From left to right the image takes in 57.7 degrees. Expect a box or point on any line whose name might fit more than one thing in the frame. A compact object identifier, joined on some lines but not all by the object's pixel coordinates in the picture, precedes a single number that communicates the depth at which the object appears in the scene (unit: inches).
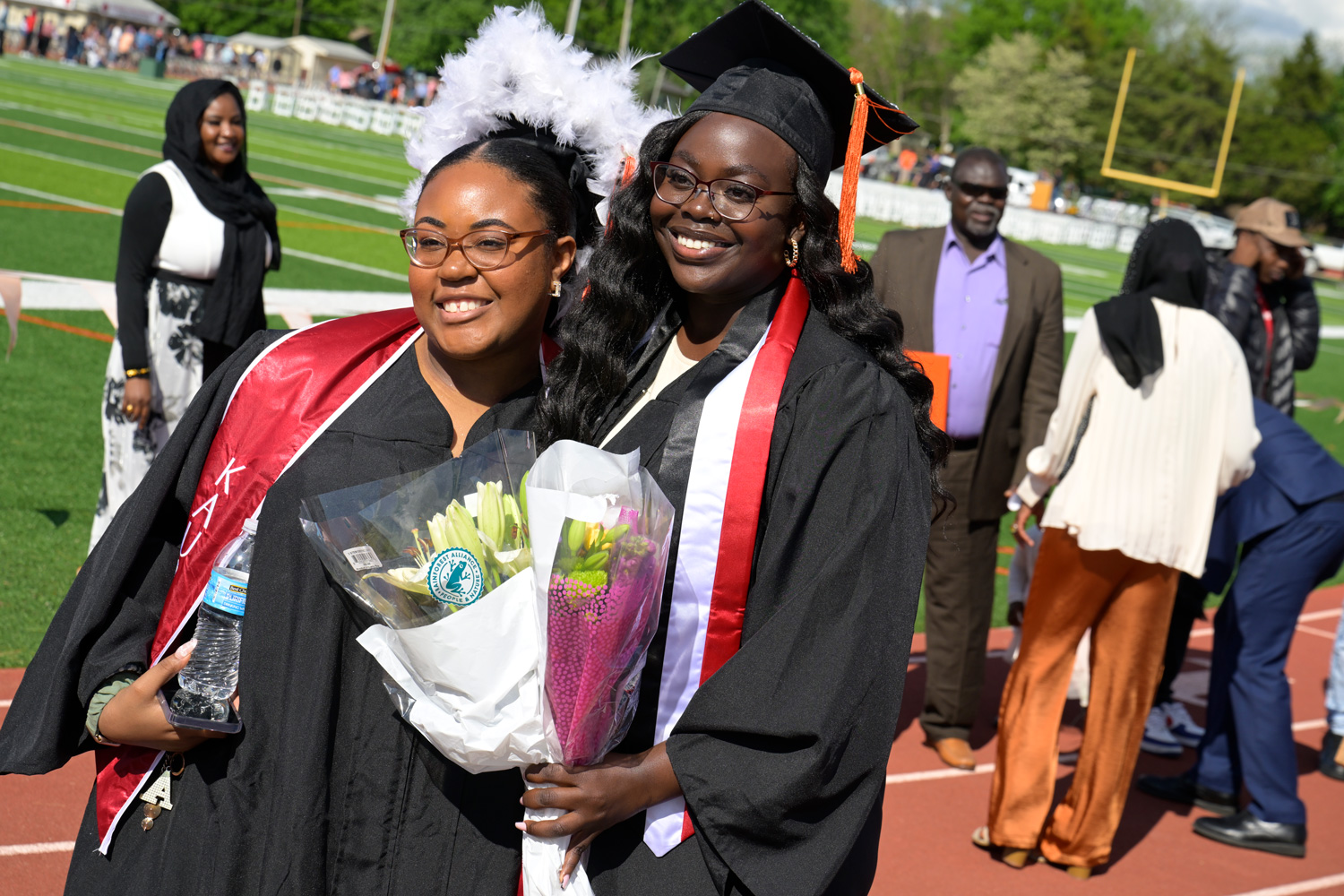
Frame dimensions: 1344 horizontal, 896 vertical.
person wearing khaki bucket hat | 233.1
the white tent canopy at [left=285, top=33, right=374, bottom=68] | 2671.8
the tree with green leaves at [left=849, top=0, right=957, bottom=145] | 3243.1
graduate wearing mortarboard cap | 74.7
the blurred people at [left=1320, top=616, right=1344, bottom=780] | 234.5
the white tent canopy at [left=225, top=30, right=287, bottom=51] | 2775.6
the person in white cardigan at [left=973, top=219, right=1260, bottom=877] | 168.1
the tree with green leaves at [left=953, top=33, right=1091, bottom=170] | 2714.1
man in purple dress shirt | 211.5
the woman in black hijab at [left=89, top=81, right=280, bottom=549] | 202.2
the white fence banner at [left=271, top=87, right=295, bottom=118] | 1724.9
